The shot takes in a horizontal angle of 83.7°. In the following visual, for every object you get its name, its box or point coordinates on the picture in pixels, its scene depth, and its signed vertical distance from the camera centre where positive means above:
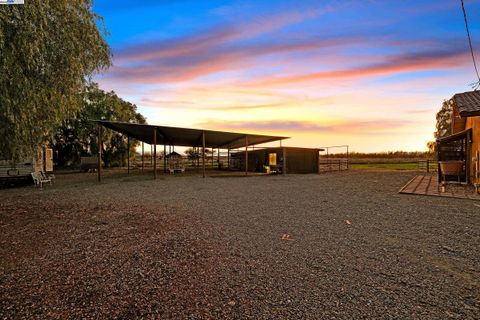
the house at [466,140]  9.01 +0.68
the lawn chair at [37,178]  13.07 -0.87
